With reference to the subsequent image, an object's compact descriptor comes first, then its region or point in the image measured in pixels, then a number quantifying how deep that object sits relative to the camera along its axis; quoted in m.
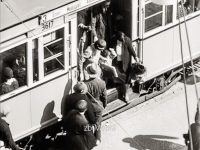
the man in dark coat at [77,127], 11.35
